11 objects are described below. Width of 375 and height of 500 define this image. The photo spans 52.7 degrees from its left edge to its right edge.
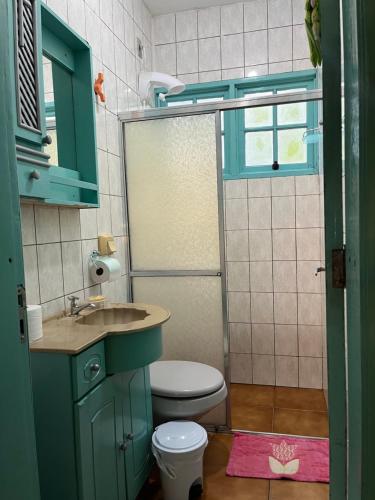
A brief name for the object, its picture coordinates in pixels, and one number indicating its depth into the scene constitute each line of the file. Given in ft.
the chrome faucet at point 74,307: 5.66
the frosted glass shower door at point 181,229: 7.50
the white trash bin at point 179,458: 5.33
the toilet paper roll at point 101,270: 6.41
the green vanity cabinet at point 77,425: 4.08
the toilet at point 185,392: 6.04
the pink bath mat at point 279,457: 6.33
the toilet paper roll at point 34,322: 4.40
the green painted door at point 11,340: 2.26
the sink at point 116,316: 6.02
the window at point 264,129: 9.57
